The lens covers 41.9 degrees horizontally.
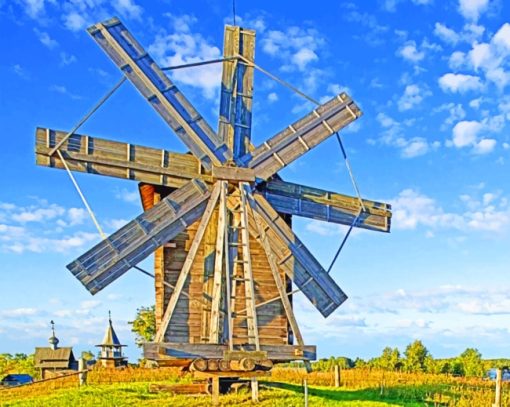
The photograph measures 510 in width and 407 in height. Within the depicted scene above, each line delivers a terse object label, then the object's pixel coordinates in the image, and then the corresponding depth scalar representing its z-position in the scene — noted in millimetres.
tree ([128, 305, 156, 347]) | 35438
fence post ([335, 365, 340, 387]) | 18562
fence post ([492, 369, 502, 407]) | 12961
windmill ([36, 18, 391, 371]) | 10797
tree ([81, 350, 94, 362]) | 55628
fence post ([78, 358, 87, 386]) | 18720
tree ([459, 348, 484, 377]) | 35788
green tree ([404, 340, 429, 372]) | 35250
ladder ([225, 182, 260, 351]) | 10961
